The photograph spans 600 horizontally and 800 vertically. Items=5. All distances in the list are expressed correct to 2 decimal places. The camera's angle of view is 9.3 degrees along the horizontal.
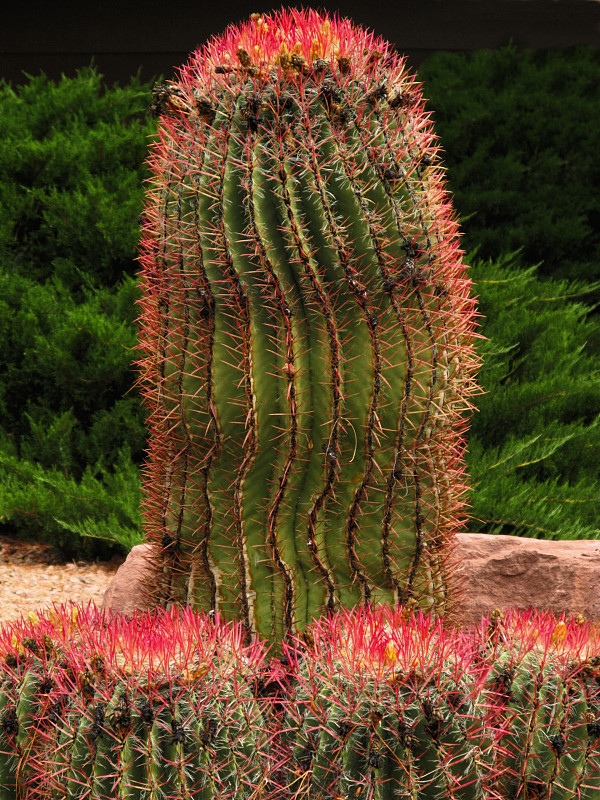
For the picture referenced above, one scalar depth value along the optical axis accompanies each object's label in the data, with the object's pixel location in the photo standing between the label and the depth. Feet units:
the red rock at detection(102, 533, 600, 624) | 14.37
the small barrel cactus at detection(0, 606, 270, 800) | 12.34
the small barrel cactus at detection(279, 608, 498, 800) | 12.31
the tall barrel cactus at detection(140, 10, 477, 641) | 13.17
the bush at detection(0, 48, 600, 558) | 17.10
